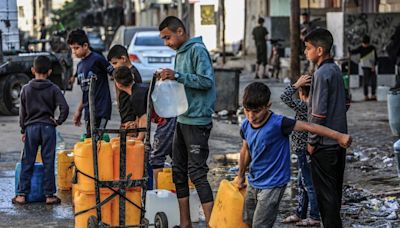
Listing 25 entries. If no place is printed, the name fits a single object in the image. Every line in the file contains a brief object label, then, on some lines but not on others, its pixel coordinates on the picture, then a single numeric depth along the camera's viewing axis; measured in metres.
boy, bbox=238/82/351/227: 6.89
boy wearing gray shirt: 7.41
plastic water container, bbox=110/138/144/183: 7.61
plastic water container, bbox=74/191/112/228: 7.68
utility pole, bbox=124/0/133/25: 61.22
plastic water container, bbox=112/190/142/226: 7.69
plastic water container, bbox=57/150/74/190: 10.61
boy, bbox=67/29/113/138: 10.08
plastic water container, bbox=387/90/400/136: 14.21
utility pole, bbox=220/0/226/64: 34.81
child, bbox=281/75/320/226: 8.39
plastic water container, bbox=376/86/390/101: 20.56
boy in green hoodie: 7.88
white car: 25.31
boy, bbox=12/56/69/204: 9.70
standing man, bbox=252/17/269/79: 28.59
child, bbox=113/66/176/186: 8.55
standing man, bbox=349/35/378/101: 20.80
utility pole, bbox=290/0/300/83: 20.20
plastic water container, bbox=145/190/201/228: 8.28
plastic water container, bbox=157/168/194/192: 9.10
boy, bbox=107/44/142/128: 9.18
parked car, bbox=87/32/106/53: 53.84
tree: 81.72
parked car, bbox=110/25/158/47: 28.83
